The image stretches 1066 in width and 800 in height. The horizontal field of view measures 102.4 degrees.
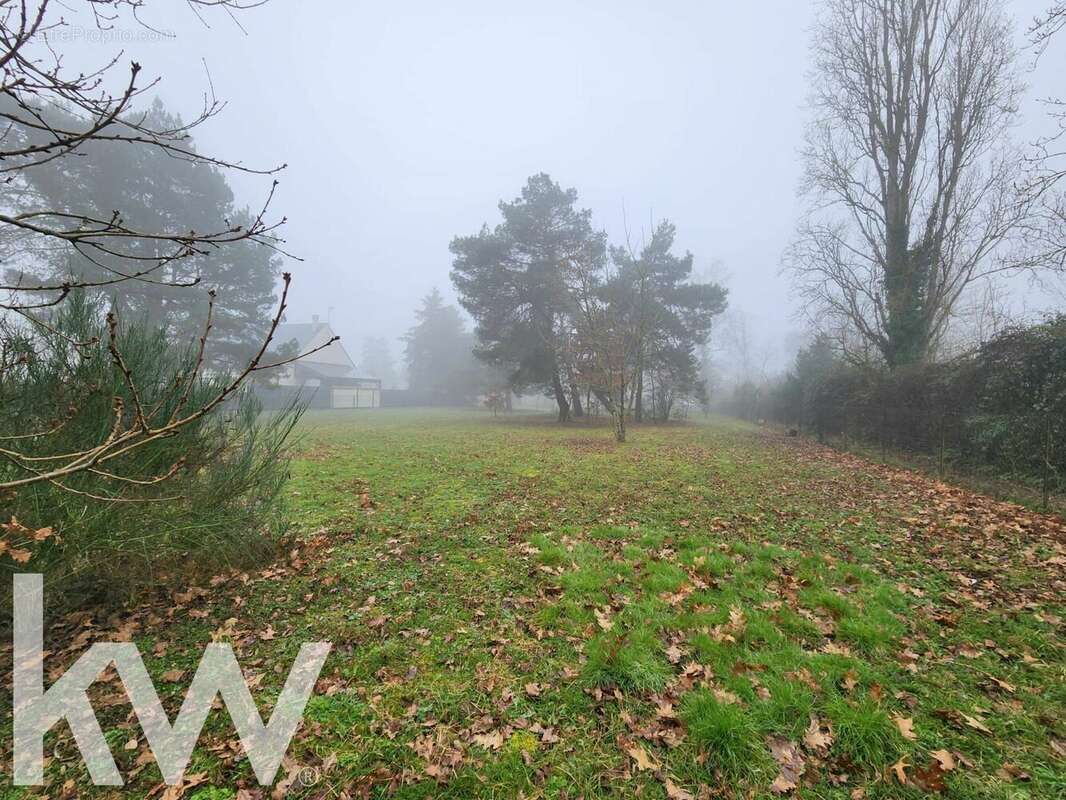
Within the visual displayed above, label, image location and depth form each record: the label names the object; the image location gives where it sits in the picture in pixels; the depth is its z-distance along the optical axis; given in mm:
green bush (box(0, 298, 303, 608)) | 2920
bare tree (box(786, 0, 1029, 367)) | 11781
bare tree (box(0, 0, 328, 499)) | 1383
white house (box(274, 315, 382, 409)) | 38844
